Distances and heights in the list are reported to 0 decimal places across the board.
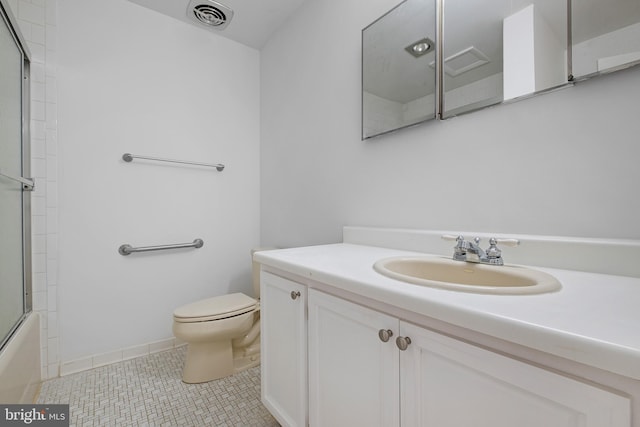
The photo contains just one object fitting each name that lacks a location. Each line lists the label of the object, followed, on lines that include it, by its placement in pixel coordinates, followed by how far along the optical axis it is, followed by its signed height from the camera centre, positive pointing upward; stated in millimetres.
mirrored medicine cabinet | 779 +552
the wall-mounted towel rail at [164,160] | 1768 +353
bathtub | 1041 -638
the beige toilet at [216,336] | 1456 -650
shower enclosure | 1205 +147
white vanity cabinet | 422 -333
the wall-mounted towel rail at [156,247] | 1767 -229
